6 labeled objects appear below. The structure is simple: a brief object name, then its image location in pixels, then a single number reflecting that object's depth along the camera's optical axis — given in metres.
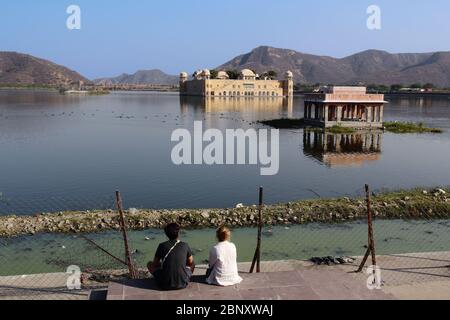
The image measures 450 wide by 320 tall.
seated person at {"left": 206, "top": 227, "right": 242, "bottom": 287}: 7.13
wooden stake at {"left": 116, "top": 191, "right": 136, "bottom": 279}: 8.49
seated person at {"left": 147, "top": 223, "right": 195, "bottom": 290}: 6.88
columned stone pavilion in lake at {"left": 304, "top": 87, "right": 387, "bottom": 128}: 47.47
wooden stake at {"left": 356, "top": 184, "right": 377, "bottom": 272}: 8.90
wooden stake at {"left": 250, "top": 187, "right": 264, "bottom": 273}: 8.84
